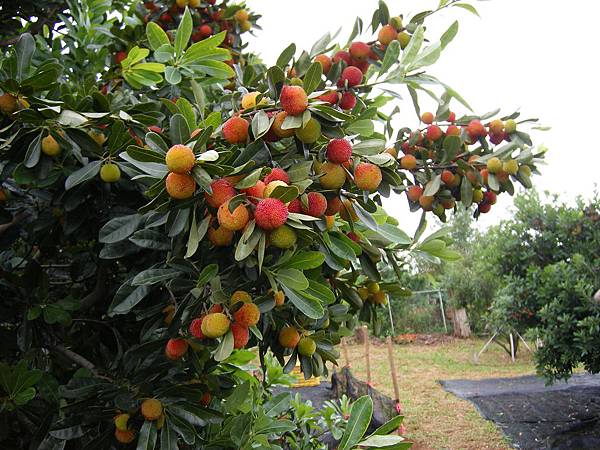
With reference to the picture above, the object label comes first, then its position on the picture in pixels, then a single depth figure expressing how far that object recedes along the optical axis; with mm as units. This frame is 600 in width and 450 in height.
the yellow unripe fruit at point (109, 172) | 1062
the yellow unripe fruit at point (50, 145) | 1043
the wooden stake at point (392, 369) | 5911
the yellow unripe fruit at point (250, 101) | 930
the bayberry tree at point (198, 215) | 823
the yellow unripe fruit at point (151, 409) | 1079
